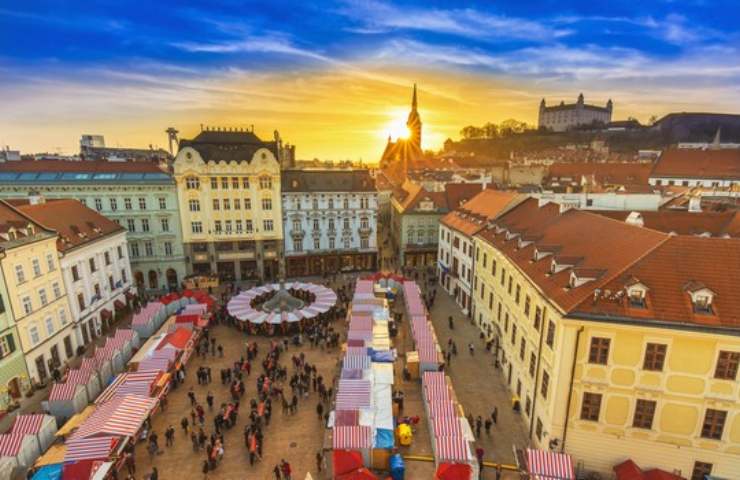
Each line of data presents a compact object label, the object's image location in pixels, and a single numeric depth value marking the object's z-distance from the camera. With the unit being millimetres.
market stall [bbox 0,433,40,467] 17172
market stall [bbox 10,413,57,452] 18266
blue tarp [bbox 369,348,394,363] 24641
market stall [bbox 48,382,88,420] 20828
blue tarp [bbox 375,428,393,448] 17875
